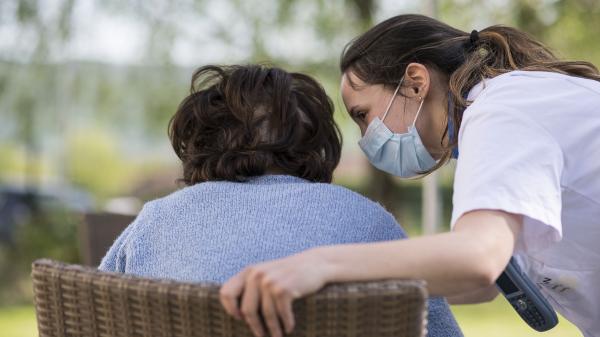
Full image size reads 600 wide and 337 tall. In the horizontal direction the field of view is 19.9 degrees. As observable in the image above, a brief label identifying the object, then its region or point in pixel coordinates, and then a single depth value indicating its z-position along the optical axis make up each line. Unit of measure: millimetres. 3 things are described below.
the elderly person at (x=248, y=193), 2089
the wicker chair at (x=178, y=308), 1868
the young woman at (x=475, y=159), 1896
